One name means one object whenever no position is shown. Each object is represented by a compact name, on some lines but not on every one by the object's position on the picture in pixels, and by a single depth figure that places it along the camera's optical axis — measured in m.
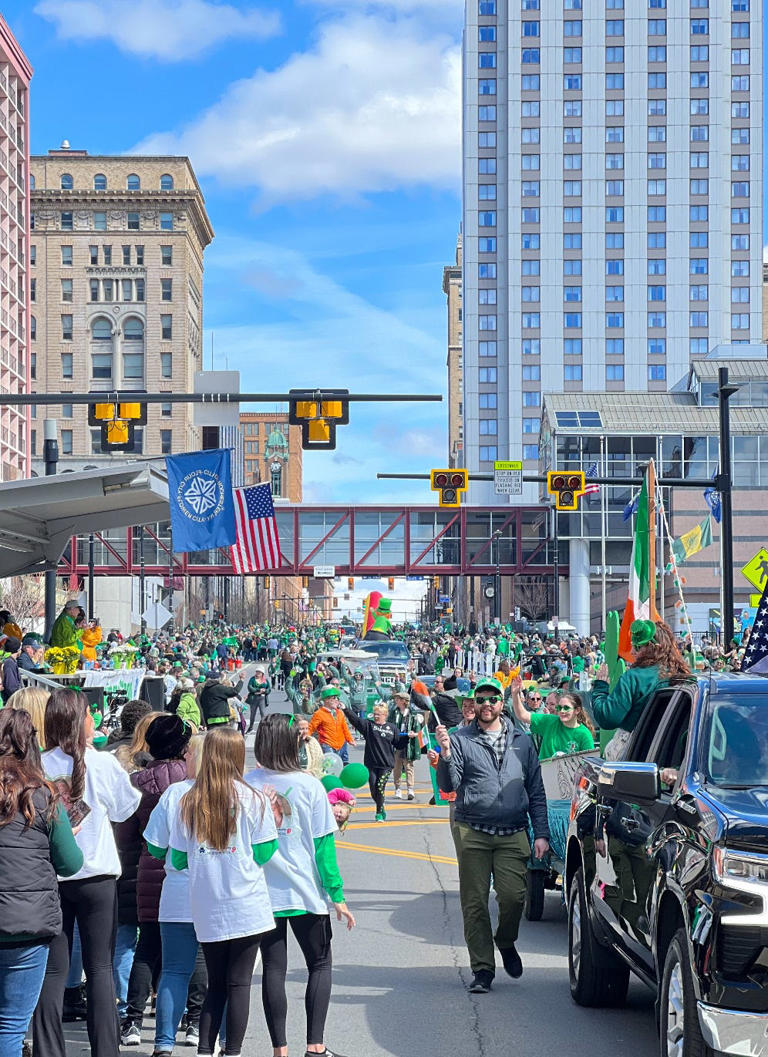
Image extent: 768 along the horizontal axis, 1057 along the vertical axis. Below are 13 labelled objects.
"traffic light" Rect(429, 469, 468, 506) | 31.48
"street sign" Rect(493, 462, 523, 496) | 33.88
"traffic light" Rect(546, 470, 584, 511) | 30.69
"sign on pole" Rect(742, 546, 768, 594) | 26.95
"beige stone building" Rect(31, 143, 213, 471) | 131.88
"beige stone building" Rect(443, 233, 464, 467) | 179.41
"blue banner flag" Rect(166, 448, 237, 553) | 21.17
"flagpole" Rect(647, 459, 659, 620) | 18.40
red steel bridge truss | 89.06
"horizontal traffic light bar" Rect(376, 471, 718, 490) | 25.13
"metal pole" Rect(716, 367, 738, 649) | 24.72
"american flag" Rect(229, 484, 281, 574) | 27.92
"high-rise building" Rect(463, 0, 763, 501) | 132.88
